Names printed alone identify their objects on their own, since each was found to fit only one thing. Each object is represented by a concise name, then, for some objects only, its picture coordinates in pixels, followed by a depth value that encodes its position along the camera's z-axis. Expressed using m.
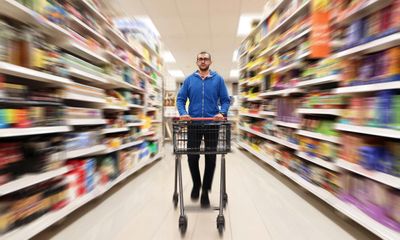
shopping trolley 1.71
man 2.12
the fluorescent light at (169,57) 8.58
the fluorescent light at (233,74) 12.27
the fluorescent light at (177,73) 12.28
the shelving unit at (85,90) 1.41
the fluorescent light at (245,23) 5.22
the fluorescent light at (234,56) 8.40
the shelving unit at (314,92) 1.52
